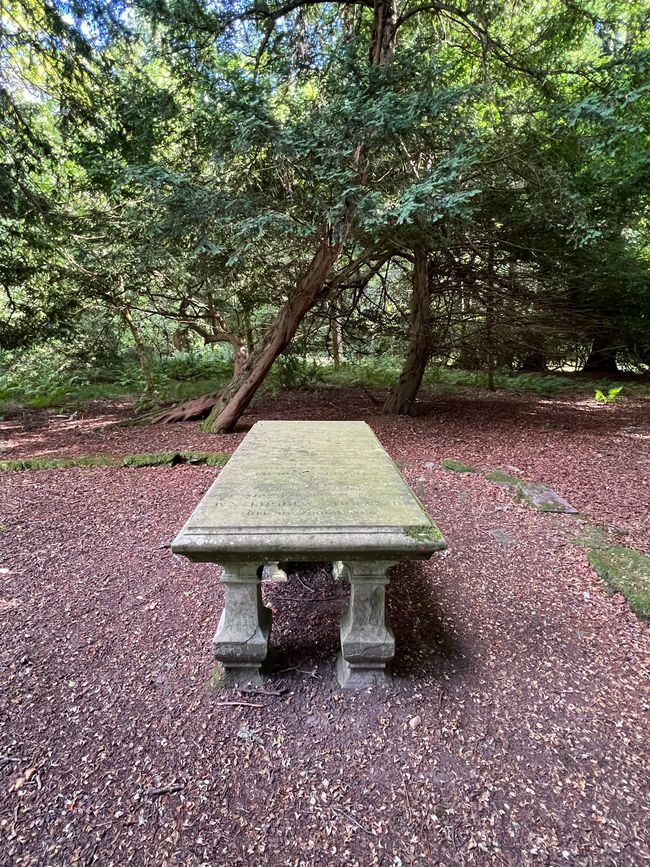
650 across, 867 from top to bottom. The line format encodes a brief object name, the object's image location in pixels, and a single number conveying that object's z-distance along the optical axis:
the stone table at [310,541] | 1.60
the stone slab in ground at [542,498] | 3.56
